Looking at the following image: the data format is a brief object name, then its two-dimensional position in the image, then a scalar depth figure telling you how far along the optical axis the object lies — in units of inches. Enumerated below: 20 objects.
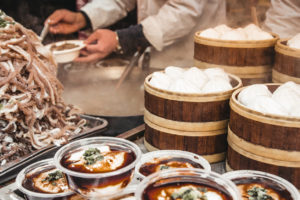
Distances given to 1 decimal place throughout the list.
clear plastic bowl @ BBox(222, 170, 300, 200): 50.5
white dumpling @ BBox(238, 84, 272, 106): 62.2
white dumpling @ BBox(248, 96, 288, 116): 57.2
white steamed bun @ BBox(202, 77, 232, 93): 68.6
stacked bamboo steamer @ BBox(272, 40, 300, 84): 71.5
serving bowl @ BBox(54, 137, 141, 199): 47.0
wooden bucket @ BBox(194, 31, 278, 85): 81.7
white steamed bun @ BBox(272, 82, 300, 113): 59.3
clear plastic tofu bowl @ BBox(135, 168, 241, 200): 43.9
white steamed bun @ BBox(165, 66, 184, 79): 78.3
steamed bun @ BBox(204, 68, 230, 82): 76.8
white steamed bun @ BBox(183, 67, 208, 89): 73.3
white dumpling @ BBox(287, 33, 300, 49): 73.7
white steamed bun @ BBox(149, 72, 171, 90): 72.3
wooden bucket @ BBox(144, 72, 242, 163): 66.9
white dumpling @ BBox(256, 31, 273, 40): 84.4
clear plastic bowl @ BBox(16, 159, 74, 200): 54.7
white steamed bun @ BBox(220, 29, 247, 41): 84.3
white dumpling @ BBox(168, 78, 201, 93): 67.9
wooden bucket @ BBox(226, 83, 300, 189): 54.8
